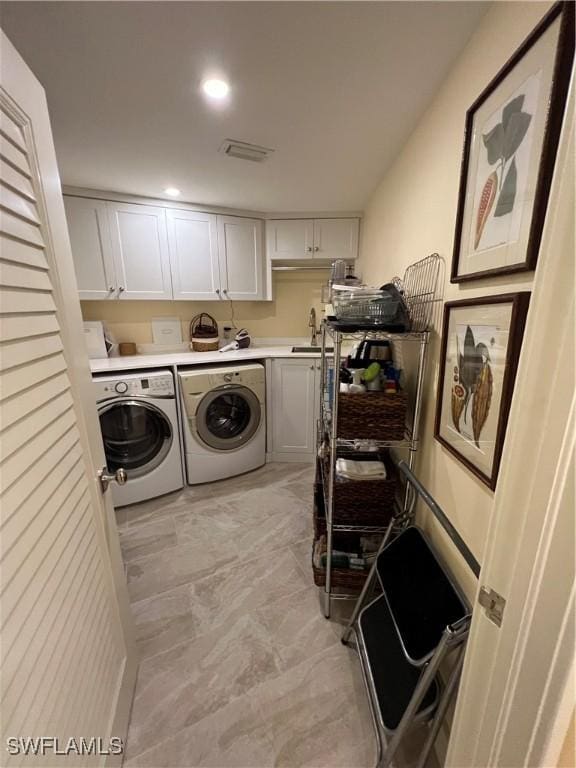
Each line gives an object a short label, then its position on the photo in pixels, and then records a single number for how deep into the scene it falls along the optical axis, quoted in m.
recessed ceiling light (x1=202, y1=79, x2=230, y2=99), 1.12
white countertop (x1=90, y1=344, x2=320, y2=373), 2.10
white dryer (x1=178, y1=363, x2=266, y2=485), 2.28
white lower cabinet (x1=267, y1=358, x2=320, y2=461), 2.61
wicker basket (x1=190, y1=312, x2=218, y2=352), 2.80
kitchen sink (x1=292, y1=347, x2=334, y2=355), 2.82
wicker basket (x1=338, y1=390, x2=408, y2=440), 1.20
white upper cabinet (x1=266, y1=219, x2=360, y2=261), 2.62
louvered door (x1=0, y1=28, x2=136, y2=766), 0.52
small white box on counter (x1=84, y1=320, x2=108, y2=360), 2.39
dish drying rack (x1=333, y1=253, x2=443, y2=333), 1.15
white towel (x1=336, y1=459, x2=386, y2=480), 1.29
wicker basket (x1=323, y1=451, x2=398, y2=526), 1.31
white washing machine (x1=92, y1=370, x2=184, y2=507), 2.00
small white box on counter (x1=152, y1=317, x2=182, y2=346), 2.81
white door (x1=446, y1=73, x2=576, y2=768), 0.38
